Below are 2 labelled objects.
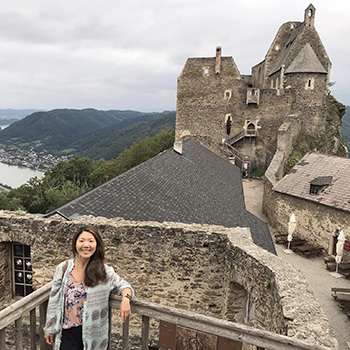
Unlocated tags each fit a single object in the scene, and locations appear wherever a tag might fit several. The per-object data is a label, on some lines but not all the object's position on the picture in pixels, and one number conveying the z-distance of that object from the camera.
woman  3.03
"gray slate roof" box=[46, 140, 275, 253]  7.68
